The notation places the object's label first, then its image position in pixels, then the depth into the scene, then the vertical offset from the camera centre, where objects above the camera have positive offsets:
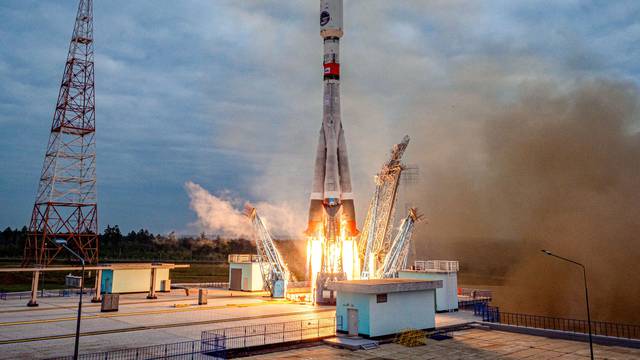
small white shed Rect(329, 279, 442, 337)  28.56 -3.57
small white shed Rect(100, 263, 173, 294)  48.66 -3.32
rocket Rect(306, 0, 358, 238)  49.84 +12.65
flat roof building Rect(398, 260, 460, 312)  39.62 -2.64
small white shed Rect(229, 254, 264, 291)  53.81 -2.78
